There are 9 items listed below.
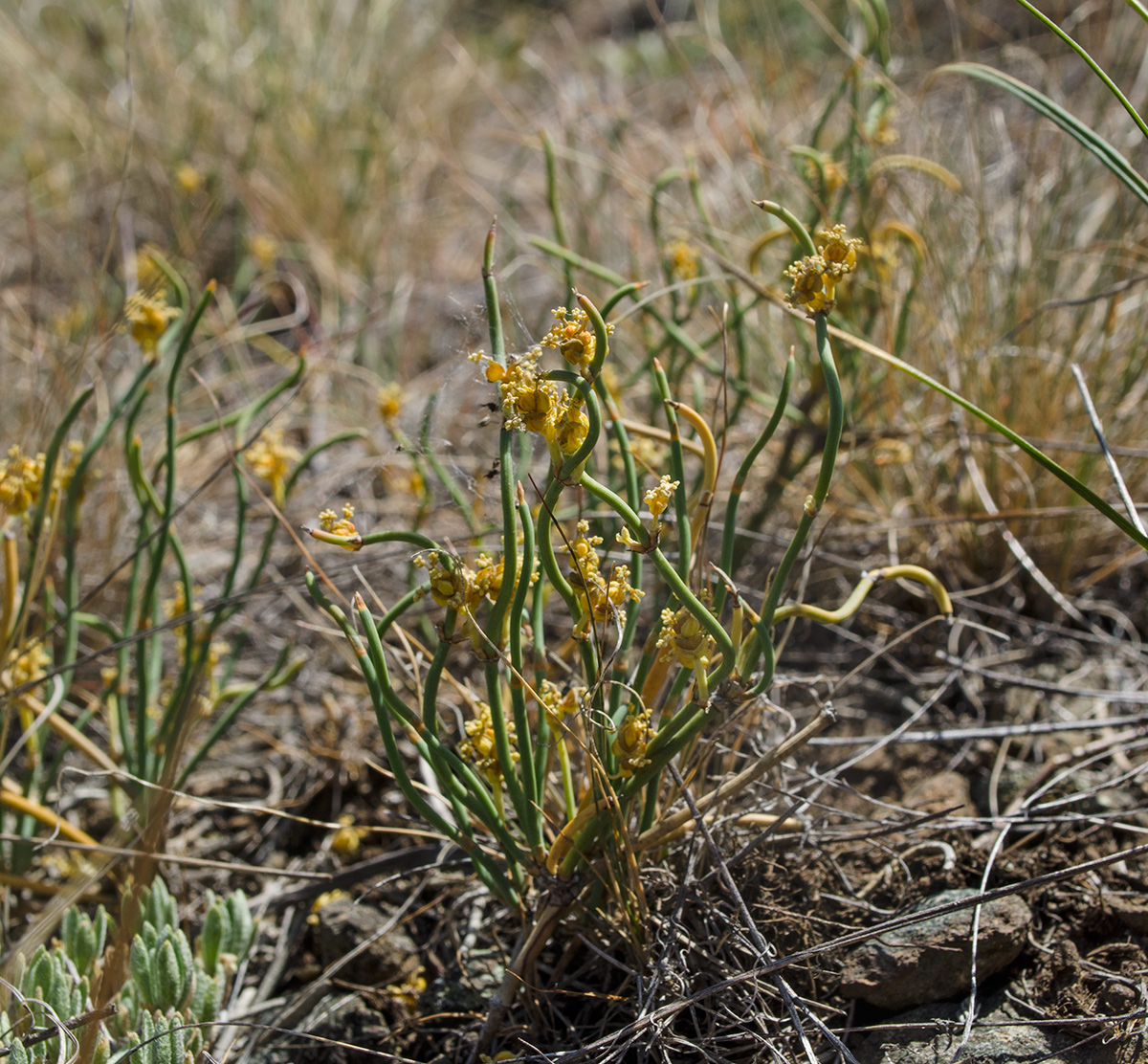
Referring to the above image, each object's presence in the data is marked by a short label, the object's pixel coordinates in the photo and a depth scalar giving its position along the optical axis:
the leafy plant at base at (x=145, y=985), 0.33
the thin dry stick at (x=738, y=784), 0.32
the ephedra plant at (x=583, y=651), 0.31
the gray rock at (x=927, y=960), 0.33
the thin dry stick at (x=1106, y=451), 0.33
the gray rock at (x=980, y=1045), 0.32
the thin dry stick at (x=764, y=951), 0.31
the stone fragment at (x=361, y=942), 0.36
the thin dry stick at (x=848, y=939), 0.31
